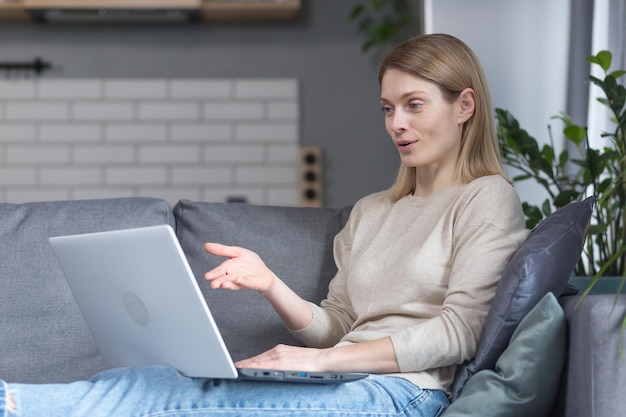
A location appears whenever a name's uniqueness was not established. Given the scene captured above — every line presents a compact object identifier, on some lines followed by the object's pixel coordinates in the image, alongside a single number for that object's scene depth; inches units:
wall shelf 260.2
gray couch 183.0
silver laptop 121.5
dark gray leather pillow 138.9
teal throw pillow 130.4
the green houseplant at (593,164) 192.2
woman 131.3
